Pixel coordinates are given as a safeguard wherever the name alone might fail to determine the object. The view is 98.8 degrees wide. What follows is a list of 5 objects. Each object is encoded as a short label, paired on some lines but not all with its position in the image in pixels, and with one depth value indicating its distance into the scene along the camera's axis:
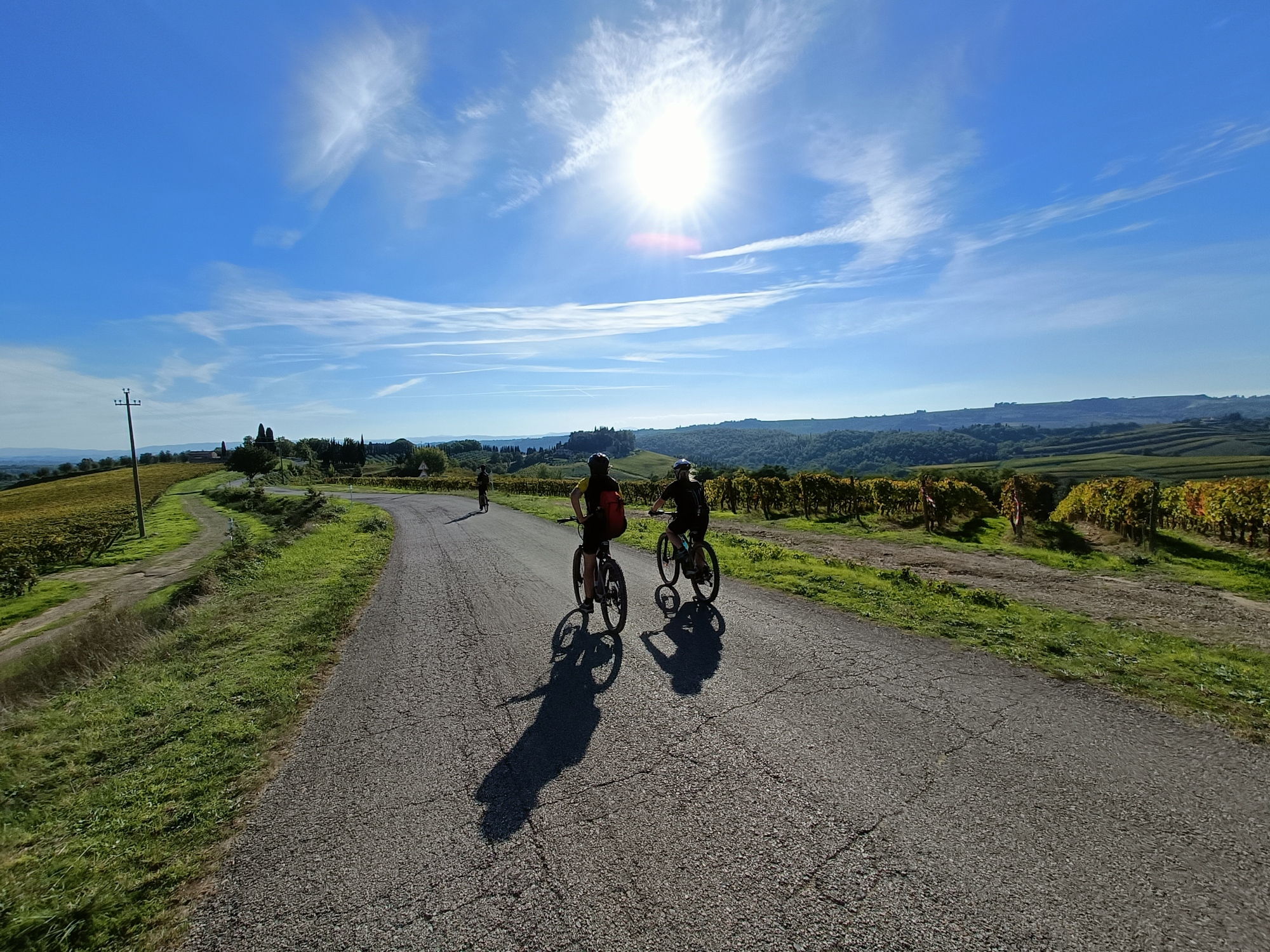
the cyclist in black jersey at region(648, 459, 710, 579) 8.18
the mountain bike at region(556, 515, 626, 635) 6.91
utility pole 35.47
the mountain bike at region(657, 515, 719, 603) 8.07
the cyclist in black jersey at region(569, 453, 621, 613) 7.20
